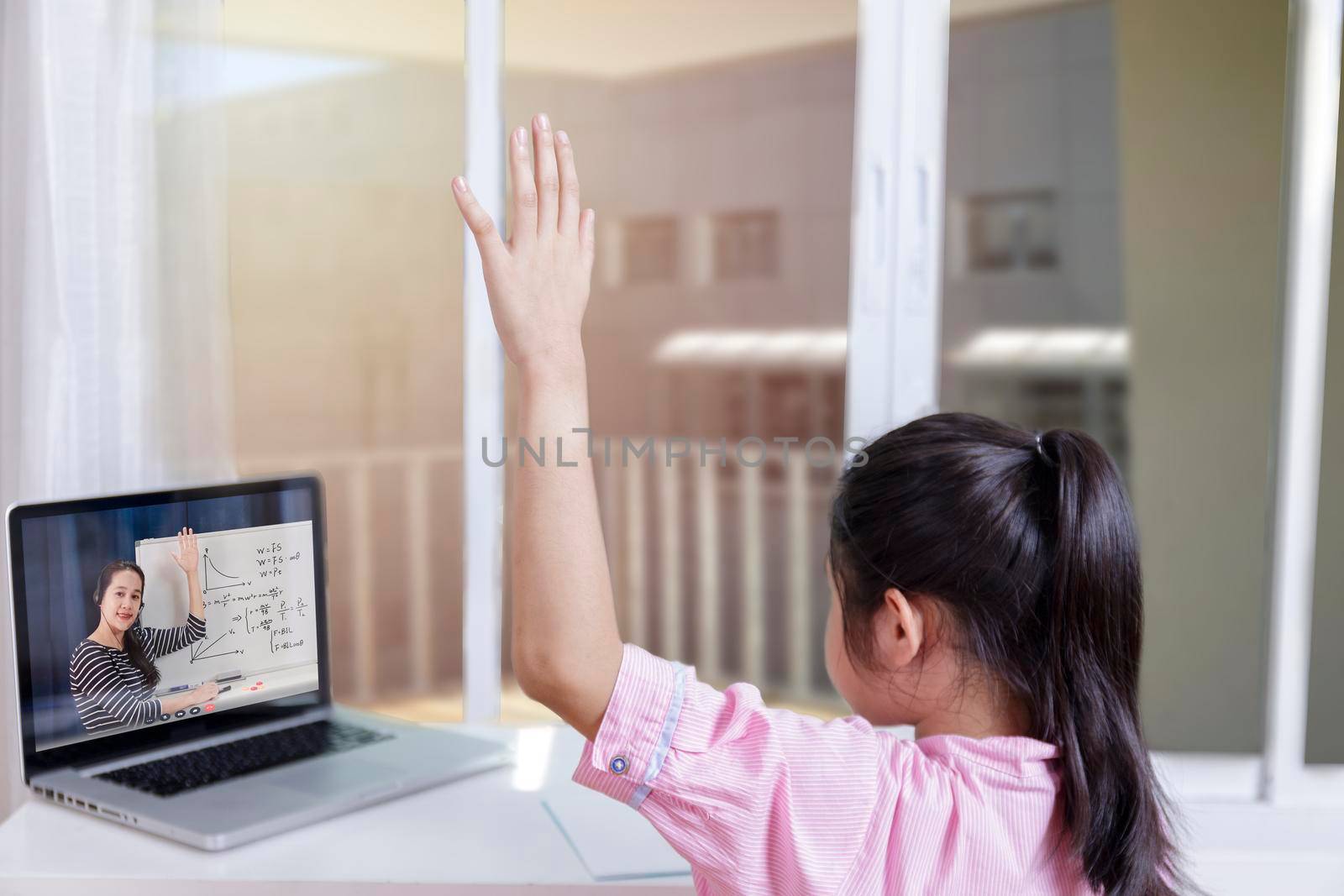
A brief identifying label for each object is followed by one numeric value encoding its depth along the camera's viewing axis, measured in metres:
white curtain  1.20
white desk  0.89
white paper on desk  0.95
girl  0.67
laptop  1.00
